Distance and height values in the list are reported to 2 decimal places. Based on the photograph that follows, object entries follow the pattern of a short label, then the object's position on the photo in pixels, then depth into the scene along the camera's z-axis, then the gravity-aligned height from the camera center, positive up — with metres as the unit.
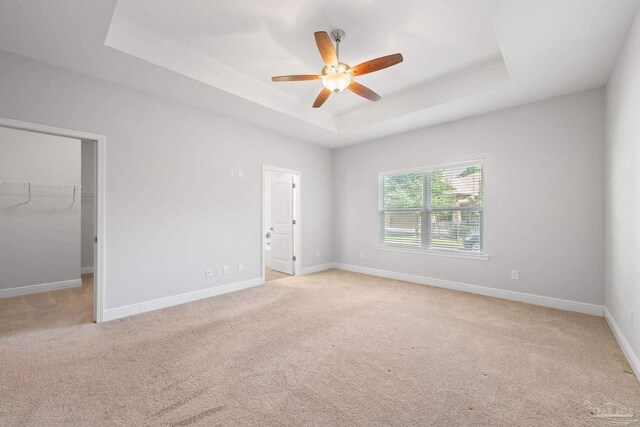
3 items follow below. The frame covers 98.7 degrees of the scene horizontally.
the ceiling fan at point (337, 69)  2.40 +1.39
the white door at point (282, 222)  5.62 -0.16
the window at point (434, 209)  4.31 +0.10
